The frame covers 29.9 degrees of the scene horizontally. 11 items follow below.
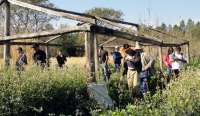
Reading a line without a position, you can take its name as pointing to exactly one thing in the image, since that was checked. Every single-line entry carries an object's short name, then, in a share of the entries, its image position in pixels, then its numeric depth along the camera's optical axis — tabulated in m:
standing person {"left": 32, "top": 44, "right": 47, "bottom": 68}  13.69
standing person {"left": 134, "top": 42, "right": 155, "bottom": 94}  11.32
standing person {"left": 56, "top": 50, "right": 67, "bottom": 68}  17.99
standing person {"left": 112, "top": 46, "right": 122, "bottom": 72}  18.36
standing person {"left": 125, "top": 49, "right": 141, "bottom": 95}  10.92
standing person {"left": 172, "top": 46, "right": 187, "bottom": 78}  14.56
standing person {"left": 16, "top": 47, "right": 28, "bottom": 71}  13.34
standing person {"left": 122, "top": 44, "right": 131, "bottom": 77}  12.70
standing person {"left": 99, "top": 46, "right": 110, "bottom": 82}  17.74
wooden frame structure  9.29
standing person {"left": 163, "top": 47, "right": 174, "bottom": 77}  15.14
